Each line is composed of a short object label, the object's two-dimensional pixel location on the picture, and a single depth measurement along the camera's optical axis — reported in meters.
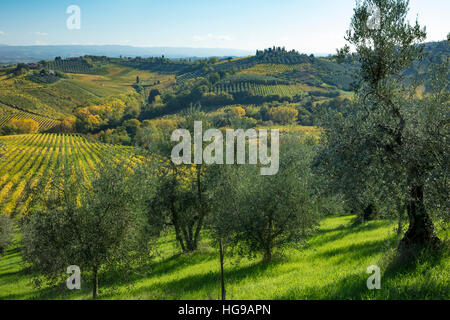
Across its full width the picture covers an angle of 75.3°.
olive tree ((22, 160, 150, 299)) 12.23
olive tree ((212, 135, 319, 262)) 13.71
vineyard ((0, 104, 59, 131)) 160.00
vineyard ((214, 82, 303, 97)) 185.93
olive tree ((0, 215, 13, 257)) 42.06
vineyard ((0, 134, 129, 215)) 65.25
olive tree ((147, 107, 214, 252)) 19.80
